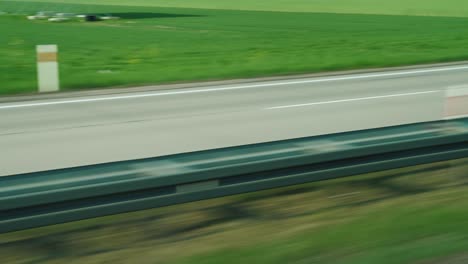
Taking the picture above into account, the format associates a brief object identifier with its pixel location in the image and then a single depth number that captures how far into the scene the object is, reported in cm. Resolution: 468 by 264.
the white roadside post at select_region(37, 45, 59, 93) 1652
